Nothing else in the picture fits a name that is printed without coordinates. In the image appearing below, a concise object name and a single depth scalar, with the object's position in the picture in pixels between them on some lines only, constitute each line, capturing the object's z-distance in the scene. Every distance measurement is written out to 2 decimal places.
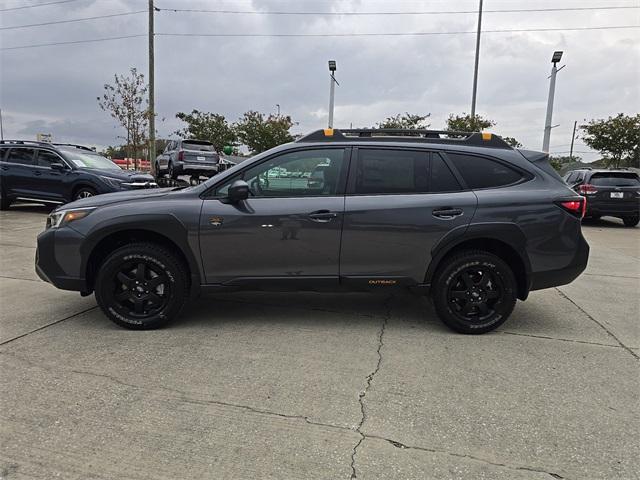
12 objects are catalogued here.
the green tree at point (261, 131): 36.72
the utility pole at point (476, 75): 22.59
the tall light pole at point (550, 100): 17.73
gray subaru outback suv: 4.00
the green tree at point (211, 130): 38.88
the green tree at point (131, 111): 21.88
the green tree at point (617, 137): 28.69
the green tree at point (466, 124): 25.59
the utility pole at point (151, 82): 19.31
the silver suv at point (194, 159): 17.77
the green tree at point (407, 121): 31.20
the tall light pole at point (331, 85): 19.67
